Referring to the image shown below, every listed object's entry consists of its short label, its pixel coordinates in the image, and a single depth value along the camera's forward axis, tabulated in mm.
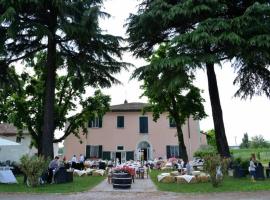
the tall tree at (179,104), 27344
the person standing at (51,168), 17625
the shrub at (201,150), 36850
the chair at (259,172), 17203
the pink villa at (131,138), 39125
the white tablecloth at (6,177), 18172
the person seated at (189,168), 19981
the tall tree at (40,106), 27688
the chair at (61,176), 17625
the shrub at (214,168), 14720
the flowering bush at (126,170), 16811
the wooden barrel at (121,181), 15492
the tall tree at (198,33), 16969
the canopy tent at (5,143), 19428
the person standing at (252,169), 16859
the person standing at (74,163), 26578
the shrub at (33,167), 15453
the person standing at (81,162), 27019
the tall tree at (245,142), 96975
